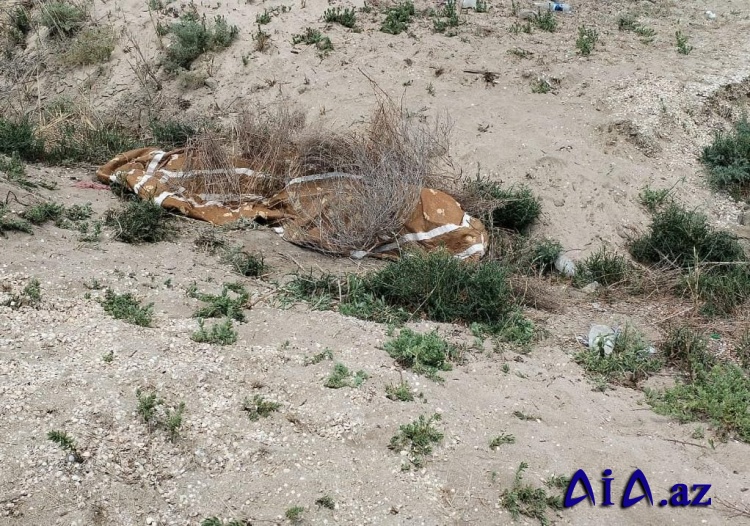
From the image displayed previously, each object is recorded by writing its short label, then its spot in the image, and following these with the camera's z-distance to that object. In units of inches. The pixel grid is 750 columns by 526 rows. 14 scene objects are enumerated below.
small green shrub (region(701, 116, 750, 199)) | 277.0
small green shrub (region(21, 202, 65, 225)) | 209.9
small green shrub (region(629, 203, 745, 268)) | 241.6
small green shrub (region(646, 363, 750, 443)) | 159.9
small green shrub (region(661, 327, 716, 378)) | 185.2
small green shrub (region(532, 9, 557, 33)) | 338.3
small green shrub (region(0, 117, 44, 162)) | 258.2
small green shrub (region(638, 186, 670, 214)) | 267.4
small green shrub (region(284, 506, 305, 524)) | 129.9
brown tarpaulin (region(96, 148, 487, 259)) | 233.8
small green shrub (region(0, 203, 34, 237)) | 200.4
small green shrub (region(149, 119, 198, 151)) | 277.1
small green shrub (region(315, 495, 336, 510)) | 133.6
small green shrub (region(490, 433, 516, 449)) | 150.0
